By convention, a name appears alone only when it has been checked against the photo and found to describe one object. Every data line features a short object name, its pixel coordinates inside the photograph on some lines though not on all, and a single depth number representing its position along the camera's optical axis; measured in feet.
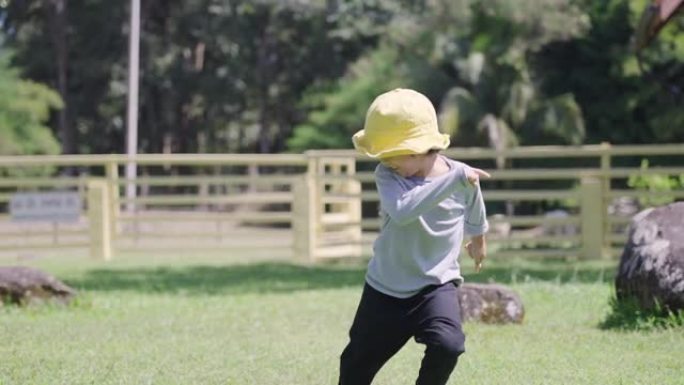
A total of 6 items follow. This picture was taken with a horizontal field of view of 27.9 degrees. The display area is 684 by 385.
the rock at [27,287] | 33.76
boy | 16.19
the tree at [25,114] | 130.93
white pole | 105.19
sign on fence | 61.00
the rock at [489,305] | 29.40
